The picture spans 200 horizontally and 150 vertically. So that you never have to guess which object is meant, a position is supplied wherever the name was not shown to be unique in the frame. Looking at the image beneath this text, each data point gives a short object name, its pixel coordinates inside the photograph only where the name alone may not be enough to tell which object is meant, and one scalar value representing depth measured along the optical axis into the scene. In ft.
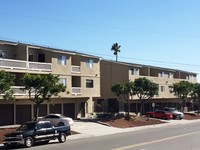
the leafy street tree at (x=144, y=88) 126.23
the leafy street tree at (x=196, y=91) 169.62
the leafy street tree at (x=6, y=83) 68.86
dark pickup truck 57.59
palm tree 221.96
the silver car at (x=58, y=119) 88.71
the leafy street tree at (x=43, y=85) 80.28
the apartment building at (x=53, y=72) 96.54
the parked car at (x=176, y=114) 140.46
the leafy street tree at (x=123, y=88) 122.48
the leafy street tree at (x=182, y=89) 155.35
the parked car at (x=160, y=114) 138.12
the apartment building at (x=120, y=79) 150.95
